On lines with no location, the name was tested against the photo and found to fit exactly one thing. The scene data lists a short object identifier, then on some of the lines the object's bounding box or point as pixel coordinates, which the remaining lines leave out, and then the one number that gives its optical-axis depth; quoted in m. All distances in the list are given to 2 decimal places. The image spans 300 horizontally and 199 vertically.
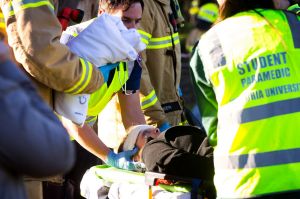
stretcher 5.57
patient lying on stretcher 5.55
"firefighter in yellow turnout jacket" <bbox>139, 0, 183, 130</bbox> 8.63
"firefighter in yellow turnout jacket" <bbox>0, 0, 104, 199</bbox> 5.21
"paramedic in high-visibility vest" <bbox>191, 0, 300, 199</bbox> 4.69
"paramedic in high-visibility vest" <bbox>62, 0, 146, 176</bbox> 6.37
